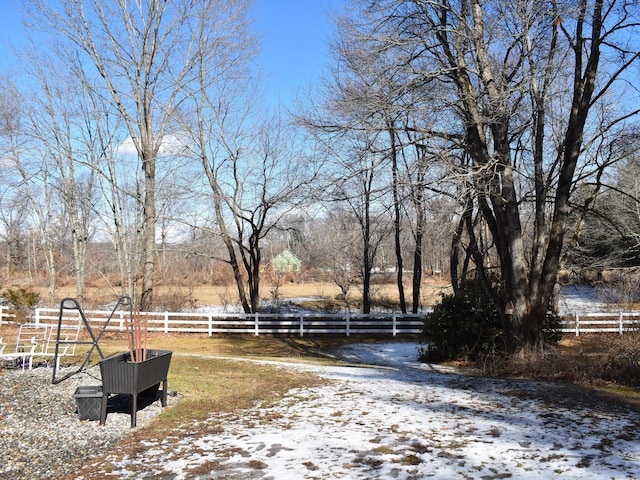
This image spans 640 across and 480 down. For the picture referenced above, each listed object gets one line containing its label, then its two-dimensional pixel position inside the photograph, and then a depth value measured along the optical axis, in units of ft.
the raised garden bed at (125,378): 19.07
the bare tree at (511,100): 33.27
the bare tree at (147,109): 70.28
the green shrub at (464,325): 41.27
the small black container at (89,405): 19.81
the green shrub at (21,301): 73.41
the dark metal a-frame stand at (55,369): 24.48
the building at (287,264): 150.12
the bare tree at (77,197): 72.90
